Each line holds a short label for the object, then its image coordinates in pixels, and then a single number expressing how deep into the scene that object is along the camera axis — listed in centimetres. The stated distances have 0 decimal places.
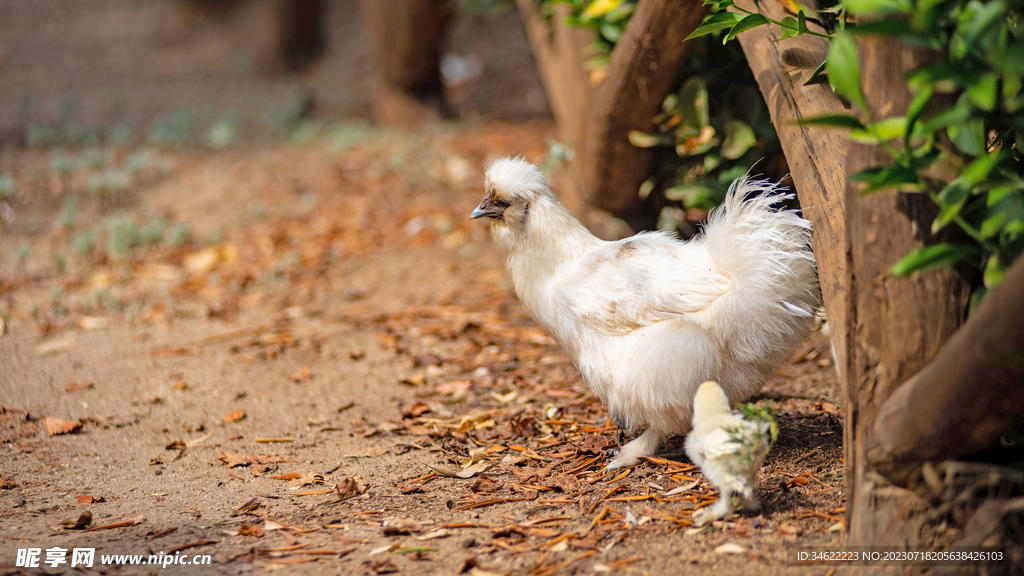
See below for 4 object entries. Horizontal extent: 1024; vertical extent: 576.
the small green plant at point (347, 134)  806
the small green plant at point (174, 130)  835
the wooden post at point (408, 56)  842
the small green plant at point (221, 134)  852
